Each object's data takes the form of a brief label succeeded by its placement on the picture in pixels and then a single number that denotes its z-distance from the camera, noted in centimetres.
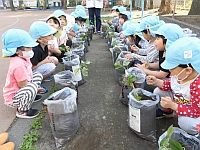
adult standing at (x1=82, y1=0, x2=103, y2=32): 600
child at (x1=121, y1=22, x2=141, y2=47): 319
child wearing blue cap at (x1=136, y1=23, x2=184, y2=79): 194
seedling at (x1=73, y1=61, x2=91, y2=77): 219
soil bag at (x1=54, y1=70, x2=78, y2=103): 224
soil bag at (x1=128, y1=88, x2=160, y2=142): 163
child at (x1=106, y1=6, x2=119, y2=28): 550
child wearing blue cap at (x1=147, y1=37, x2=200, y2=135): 136
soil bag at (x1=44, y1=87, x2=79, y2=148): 165
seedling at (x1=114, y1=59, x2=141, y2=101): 172
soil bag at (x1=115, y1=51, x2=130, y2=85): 274
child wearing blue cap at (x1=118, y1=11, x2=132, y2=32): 456
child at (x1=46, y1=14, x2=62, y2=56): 323
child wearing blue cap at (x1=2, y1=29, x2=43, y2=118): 200
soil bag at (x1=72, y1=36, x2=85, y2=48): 370
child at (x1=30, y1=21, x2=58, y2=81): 260
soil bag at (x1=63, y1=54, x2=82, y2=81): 258
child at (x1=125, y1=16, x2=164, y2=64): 256
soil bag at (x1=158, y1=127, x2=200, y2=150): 138
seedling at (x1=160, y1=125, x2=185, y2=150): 105
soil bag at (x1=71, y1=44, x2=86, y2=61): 323
